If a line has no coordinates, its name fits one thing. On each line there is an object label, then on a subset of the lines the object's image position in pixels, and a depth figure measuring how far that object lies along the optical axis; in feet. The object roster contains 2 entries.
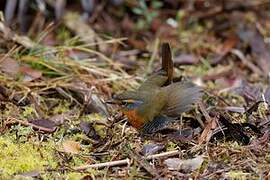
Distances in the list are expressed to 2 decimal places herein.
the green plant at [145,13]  27.81
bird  16.52
